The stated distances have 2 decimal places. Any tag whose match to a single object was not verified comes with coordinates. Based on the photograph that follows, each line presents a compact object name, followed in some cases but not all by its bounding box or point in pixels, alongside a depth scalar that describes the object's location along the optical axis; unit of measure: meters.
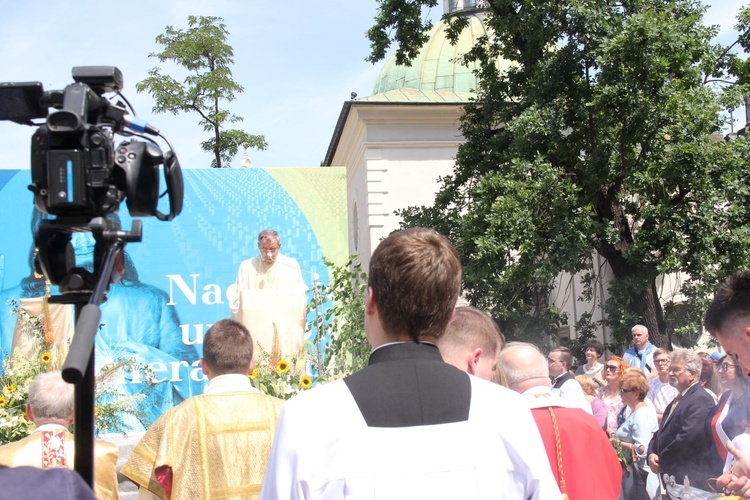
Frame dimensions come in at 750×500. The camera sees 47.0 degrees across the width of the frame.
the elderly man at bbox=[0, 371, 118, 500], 3.79
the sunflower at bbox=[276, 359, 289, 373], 6.38
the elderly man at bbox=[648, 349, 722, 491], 6.30
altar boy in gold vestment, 4.16
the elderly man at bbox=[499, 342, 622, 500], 3.82
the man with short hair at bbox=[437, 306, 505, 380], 3.22
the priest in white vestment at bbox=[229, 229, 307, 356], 9.55
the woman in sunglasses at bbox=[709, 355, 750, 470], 4.51
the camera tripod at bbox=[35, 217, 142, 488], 1.79
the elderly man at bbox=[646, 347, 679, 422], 8.26
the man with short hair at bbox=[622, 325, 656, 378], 11.10
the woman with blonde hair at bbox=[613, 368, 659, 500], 7.70
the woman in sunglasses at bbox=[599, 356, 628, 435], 8.80
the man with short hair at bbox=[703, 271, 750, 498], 3.18
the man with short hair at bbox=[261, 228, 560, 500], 2.10
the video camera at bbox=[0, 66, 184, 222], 1.88
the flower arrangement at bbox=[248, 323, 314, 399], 6.26
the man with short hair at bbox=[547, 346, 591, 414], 6.96
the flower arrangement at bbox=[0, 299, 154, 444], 6.14
